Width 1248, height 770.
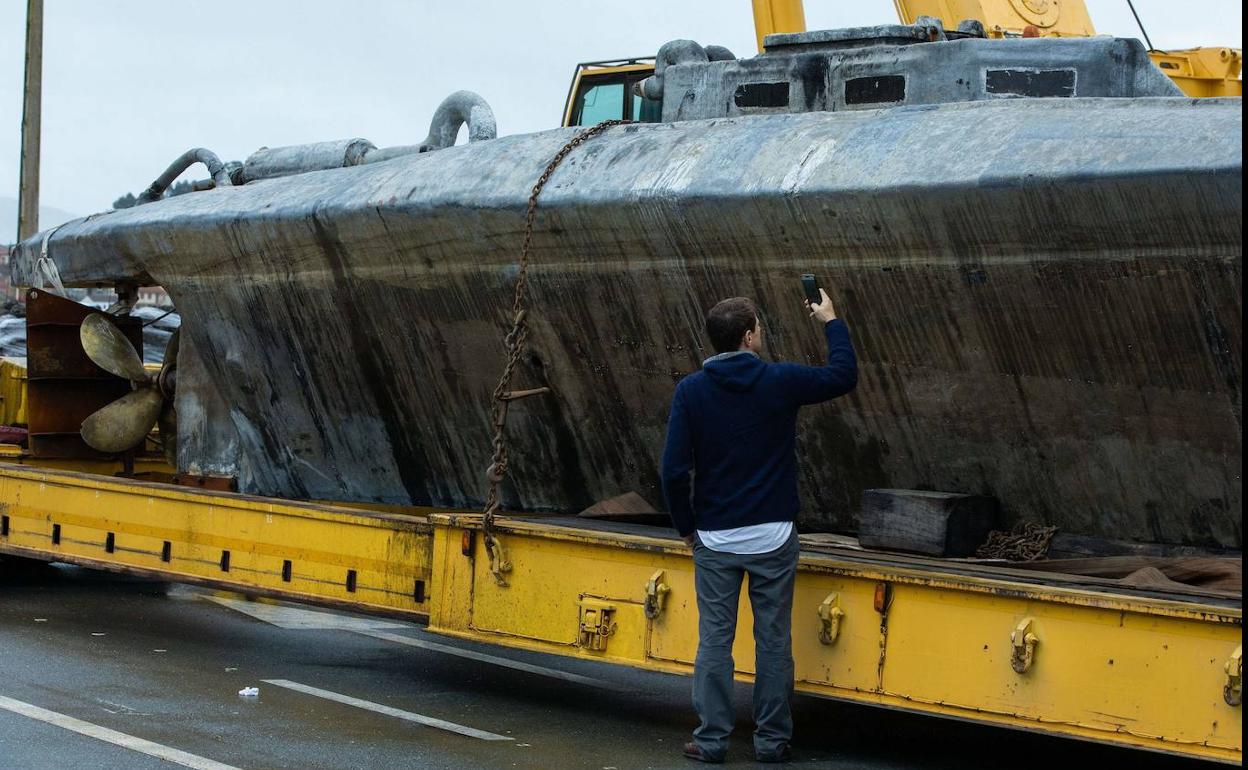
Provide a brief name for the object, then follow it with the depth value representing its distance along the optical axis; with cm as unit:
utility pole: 2250
